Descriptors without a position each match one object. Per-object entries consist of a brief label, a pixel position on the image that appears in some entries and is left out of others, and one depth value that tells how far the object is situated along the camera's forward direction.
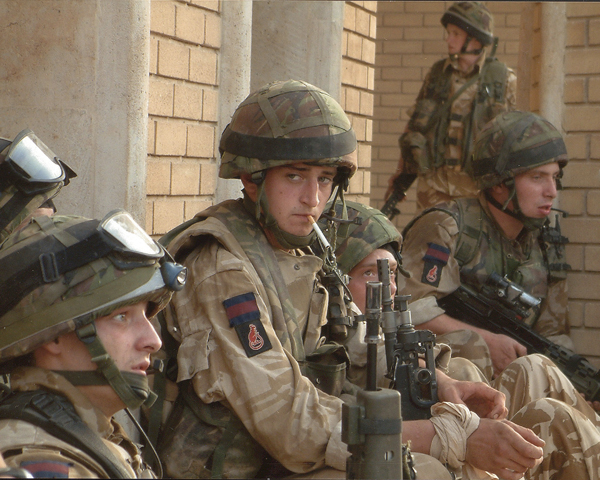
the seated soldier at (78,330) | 1.91
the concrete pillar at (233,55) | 3.98
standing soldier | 7.03
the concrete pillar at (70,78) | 3.15
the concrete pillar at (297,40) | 4.98
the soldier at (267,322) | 2.56
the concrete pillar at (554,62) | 5.73
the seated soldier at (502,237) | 4.39
